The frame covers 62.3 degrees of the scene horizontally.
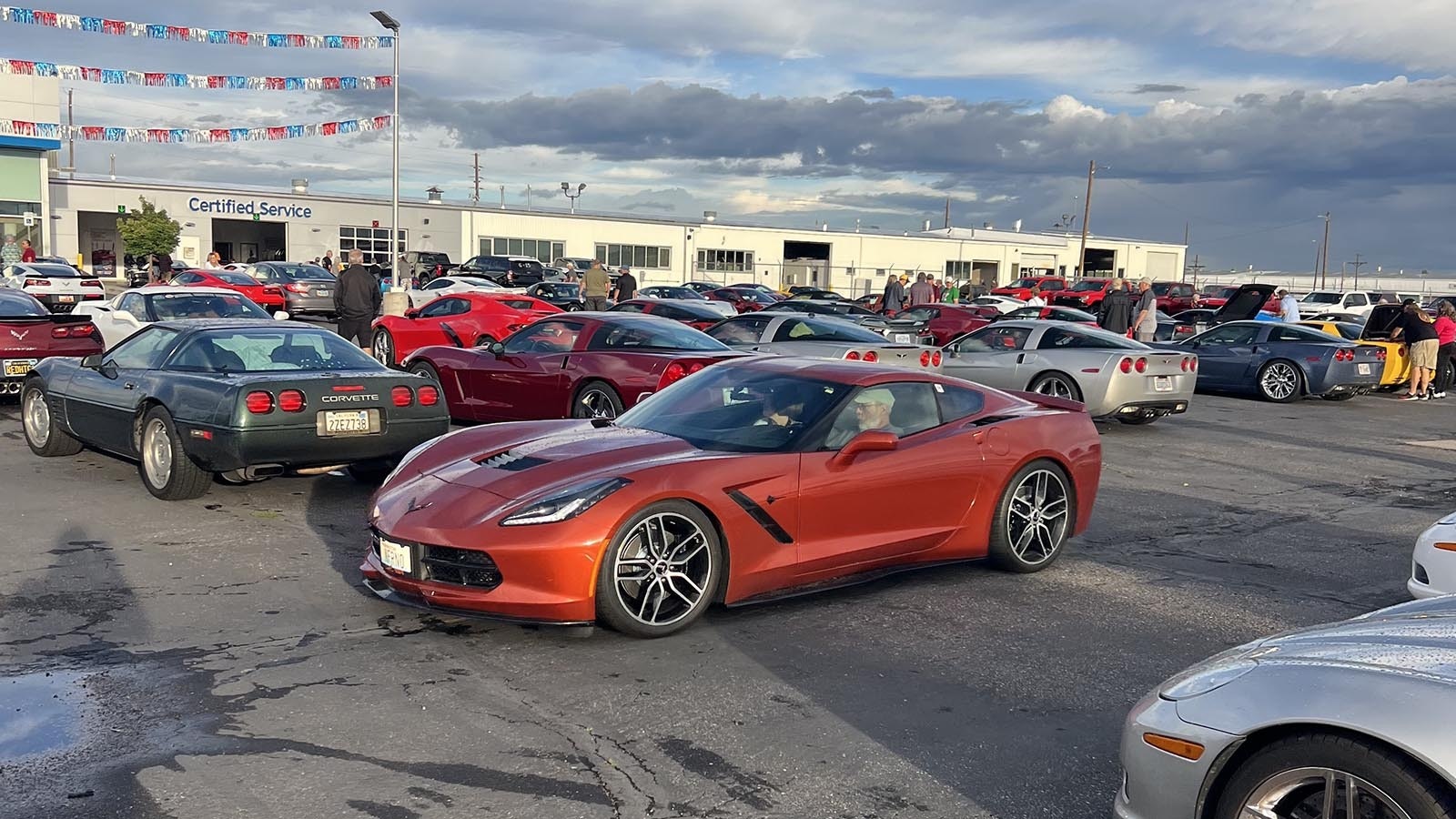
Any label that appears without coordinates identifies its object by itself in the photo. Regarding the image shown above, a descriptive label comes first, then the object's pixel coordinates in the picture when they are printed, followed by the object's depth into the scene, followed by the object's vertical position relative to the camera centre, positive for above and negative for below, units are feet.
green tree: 173.78 +1.94
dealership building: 190.19 +4.11
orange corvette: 17.38 -3.63
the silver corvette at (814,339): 46.26 -2.75
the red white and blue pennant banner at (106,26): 83.51 +15.21
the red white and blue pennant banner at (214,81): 94.94 +13.26
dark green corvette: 26.35 -3.56
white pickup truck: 116.98 -0.97
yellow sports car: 63.98 -3.00
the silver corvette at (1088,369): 45.60 -3.35
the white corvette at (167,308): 53.67 -2.73
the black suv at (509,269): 145.18 -1.24
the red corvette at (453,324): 60.18 -3.47
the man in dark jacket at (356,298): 58.95 -2.21
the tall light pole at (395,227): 103.94 +2.57
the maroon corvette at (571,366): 37.35 -3.36
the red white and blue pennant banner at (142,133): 107.45 +10.66
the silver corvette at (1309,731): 9.08 -3.54
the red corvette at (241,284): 95.96 -2.83
